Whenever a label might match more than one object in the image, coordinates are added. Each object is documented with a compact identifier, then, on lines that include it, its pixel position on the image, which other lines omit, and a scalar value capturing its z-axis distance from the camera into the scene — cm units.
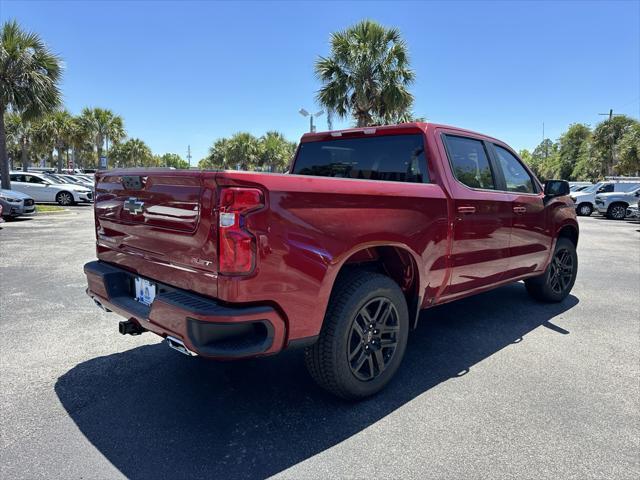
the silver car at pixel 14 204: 1328
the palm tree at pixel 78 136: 3844
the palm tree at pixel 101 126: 3988
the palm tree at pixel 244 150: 5359
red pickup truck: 227
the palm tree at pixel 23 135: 3850
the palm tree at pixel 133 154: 6400
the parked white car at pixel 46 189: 2023
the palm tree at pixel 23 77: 1602
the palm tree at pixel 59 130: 3697
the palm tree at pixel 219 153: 5862
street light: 2241
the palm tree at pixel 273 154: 5597
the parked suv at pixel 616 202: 2050
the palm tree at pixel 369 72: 1736
